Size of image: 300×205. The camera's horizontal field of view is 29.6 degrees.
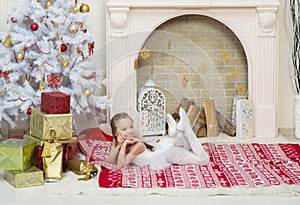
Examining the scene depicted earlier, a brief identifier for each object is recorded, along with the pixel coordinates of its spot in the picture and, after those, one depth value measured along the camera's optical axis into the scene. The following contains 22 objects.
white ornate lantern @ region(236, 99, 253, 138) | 4.32
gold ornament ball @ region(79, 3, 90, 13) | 4.05
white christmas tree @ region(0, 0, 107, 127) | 3.90
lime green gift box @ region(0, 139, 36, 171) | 3.05
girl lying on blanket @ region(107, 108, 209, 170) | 3.26
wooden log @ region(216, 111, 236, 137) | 4.35
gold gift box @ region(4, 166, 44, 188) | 3.05
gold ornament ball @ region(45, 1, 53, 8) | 3.95
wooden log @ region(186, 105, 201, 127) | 4.09
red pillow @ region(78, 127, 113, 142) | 3.56
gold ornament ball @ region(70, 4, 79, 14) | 4.00
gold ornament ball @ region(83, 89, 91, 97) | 3.96
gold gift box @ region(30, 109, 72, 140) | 3.22
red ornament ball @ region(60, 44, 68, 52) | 3.94
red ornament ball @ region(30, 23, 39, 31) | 3.88
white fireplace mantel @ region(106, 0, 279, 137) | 4.30
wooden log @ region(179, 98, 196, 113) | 3.93
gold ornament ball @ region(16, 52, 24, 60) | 3.91
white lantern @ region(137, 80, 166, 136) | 3.61
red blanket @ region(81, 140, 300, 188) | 3.05
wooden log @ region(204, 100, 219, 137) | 4.23
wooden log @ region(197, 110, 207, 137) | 4.29
